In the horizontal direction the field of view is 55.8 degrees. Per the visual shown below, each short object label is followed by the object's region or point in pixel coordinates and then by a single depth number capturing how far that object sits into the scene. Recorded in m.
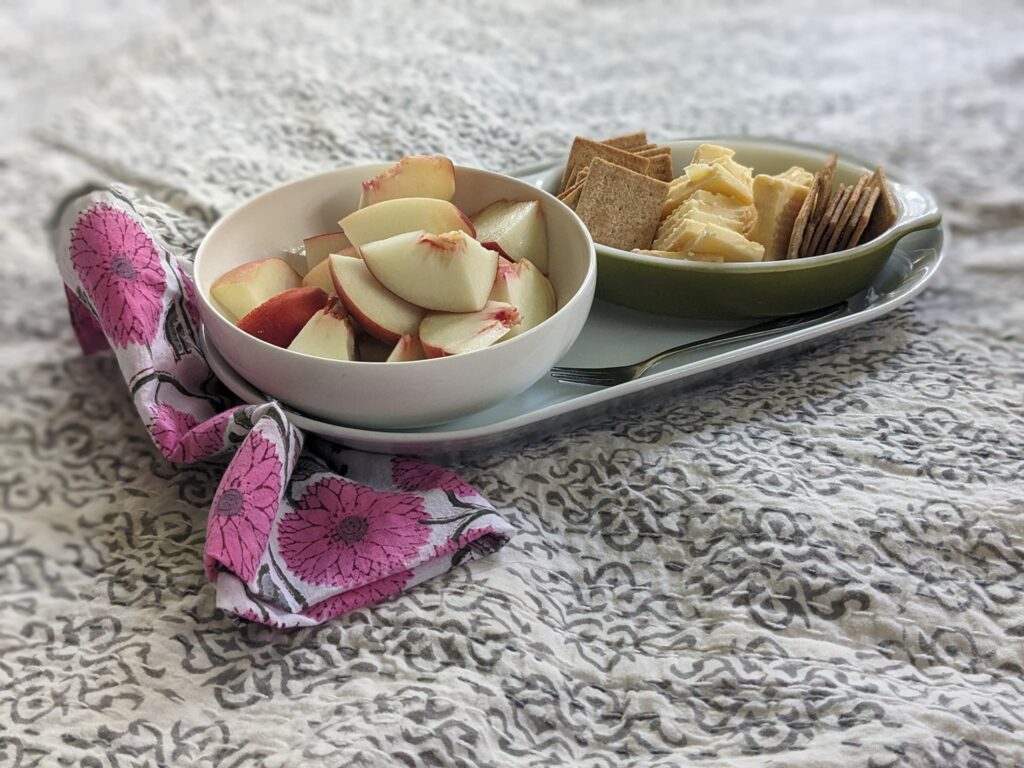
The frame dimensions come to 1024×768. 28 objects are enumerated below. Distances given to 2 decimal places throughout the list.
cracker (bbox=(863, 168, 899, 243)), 0.84
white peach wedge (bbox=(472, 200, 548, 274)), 0.77
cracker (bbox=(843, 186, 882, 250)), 0.82
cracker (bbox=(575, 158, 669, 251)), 0.82
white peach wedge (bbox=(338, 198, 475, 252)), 0.73
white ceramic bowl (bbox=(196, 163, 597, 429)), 0.64
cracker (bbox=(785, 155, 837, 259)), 0.81
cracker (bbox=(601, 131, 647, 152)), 0.91
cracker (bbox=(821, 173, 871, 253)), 0.82
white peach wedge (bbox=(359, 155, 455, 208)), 0.77
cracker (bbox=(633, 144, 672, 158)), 0.90
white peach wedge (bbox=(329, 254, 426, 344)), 0.68
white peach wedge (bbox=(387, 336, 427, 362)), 0.67
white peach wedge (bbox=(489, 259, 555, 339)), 0.70
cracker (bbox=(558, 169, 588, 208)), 0.86
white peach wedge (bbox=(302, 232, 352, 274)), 0.77
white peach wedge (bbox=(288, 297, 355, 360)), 0.67
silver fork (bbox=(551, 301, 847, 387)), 0.74
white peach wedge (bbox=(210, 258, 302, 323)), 0.72
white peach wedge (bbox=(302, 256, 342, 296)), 0.73
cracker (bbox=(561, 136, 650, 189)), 0.86
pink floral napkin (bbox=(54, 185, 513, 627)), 0.61
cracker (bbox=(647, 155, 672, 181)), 0.88
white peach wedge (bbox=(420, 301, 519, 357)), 0.66
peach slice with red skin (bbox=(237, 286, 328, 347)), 0.68
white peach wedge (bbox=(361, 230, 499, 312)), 0.68
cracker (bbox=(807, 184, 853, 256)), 0.82
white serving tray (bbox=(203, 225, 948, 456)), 0.69
